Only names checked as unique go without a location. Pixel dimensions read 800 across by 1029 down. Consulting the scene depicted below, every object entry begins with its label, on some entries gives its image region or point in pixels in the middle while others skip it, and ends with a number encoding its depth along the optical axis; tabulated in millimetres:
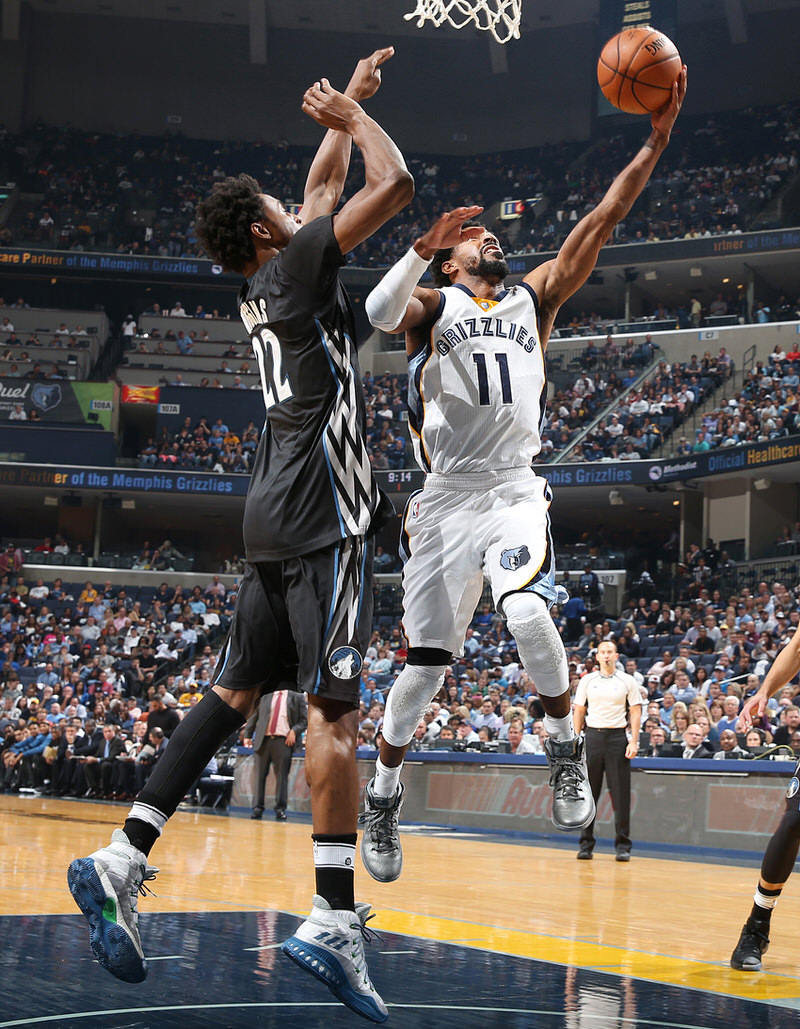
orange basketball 4961
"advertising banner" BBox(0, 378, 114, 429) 32938
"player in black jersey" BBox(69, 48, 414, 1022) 3271
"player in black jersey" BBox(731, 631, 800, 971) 4614
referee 10500
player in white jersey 4574
